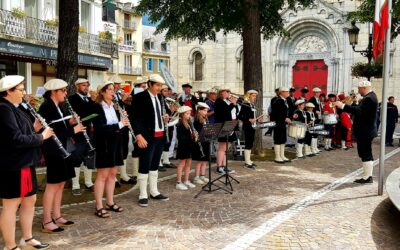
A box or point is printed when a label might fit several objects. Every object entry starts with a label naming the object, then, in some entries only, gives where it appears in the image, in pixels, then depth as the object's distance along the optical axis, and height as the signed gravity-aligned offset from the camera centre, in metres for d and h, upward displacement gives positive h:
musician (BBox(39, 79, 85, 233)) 5.34 -0.85
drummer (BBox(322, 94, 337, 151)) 13.94 -0.43
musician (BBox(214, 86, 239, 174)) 9.52 -0.31
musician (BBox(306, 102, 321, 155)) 12.79 -0.83
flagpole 7.04 -0.03
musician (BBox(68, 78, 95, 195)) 7.34 -0.18
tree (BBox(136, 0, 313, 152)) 11.71 +2.54
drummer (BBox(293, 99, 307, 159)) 12.27 -0.67
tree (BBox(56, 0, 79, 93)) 8.15 +1.19
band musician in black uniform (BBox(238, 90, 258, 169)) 10.40 -0.72
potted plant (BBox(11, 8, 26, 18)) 17.03 +3.70
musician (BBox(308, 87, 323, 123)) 13.77 -0.18
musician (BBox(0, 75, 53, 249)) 4.25 -0.63
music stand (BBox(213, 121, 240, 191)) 7.75 -0.64
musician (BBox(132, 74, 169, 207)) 6.71 -0.44
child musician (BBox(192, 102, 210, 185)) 8.41 -1.14
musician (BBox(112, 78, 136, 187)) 8.53 -1.55
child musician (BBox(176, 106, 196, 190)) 7.97 -0.88
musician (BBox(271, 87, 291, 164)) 11.10 -0.61
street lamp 15.28 +2.44
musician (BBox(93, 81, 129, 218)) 6.07 -0.74
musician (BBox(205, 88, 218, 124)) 11.28 -0.06
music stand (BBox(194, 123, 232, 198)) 7.24 -0.67
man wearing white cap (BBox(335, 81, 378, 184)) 8.28 -0.53
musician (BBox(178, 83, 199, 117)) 12.01 +0.00
